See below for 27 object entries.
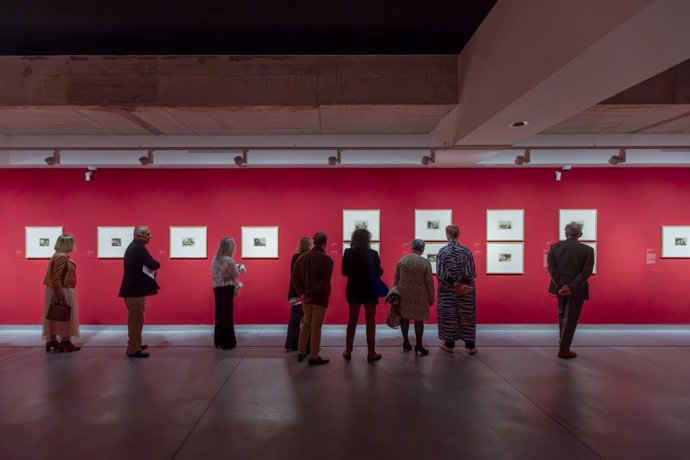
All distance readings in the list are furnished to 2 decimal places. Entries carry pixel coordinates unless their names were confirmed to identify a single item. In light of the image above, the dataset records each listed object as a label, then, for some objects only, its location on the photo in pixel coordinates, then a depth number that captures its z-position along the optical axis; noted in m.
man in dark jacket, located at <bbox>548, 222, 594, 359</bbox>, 5.41
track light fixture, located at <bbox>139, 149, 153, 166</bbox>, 6.11
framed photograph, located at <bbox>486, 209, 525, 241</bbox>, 7.28
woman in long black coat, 5.26
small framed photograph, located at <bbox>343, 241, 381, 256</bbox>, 7.26
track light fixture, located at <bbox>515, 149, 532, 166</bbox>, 6.04
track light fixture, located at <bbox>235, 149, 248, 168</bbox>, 6.10
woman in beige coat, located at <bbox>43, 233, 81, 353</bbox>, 5.63
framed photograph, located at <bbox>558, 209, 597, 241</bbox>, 7.27
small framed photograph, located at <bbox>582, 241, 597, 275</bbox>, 7.25
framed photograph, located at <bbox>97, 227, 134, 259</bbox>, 7.23
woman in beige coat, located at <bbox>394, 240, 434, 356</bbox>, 5.61
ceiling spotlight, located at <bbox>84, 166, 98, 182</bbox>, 7.06
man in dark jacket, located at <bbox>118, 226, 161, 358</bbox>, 5.41
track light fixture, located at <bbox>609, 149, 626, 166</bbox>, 5.75
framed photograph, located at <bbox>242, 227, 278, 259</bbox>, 7.25
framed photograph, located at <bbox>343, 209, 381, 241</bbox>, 7.26
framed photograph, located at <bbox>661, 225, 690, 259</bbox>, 7.25
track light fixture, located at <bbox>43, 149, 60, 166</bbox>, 5.90
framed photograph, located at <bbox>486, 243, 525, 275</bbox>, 7.28
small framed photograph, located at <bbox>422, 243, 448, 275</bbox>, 7.29
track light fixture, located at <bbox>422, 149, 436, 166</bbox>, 6.18
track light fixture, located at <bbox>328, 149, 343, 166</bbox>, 6.10
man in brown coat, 5.11
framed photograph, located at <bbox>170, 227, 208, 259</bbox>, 7.23
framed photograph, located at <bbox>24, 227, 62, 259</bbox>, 7.18
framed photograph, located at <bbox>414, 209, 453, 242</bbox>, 7.28
